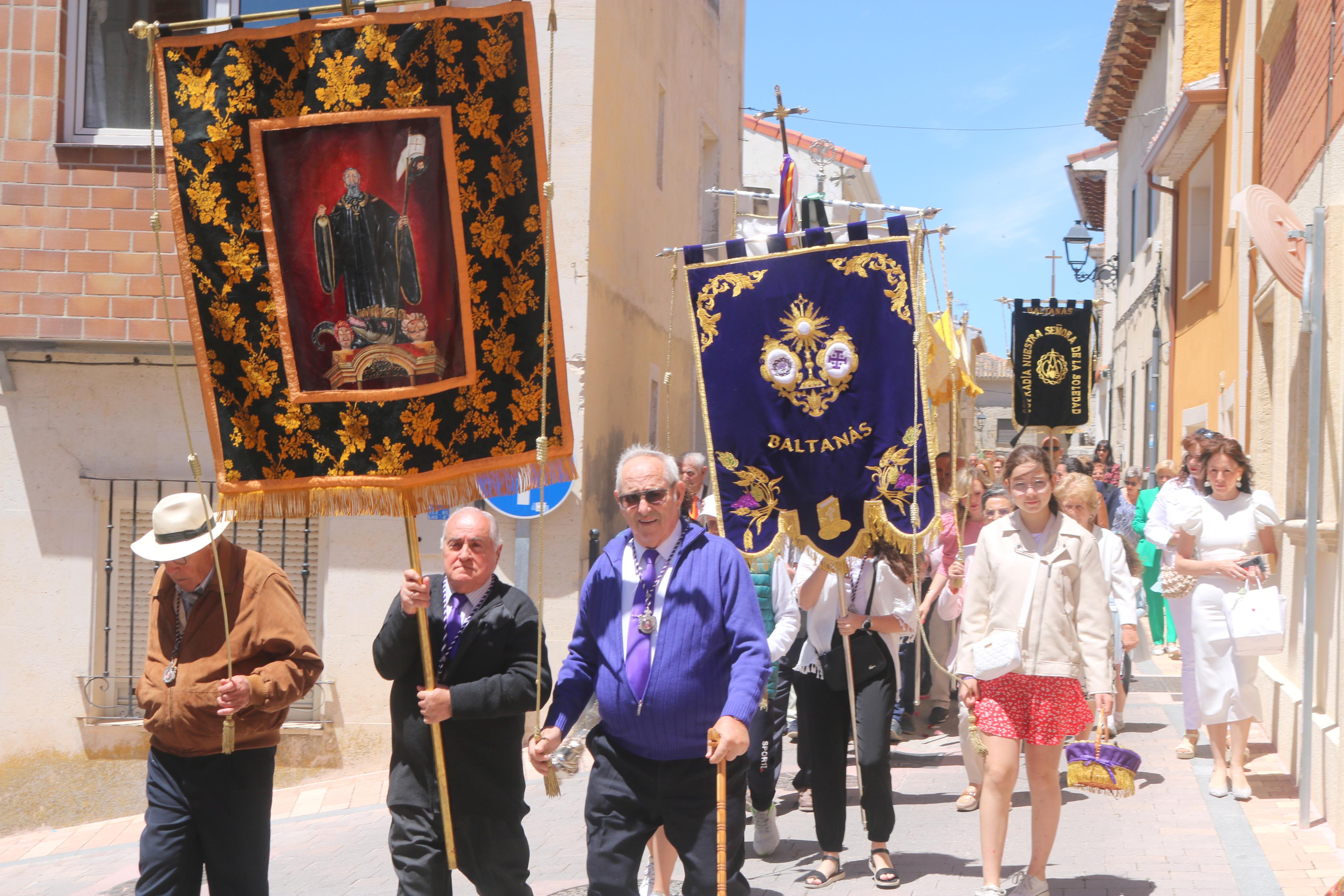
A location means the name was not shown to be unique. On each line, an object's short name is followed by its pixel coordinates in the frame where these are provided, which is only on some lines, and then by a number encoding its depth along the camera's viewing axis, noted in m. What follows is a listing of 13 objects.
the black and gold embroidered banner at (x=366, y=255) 4.94
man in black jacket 4.71
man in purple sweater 4.39
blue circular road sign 9.64
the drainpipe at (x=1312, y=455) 6.59
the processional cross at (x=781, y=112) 9.43
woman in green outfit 11.52
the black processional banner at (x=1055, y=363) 17.86
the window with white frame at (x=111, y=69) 9.69
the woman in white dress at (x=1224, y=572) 7.36
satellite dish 6.95
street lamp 22.56
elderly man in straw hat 4.62
